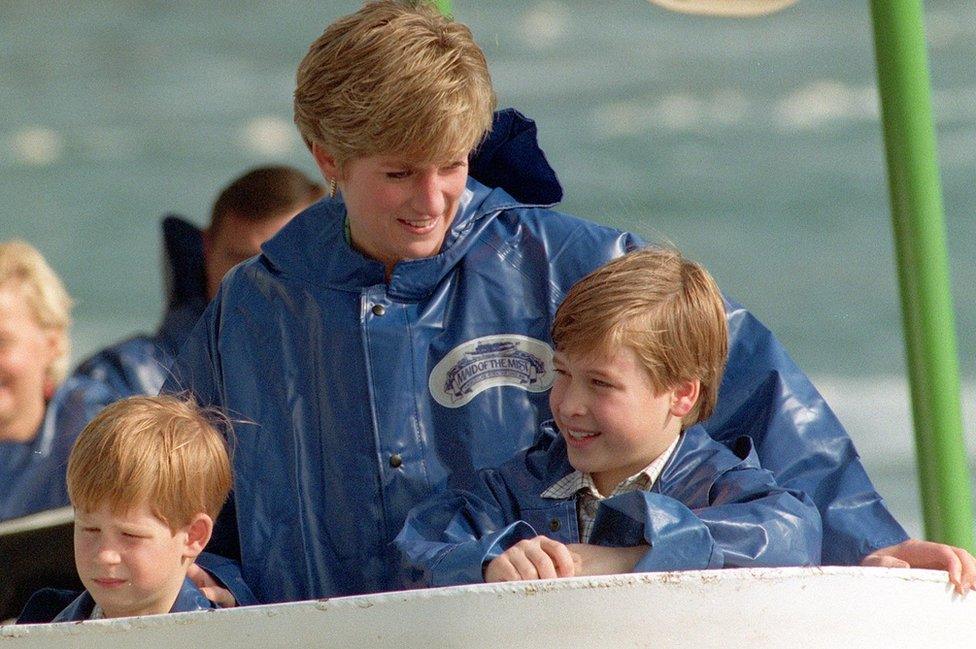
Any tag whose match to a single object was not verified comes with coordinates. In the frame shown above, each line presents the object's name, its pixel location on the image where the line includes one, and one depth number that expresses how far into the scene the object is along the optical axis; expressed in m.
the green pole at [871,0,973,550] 15.95
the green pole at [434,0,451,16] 16.17
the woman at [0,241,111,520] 16.85
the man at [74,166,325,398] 18.53
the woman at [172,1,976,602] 15.71
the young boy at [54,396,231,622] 15.60
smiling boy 15.52
